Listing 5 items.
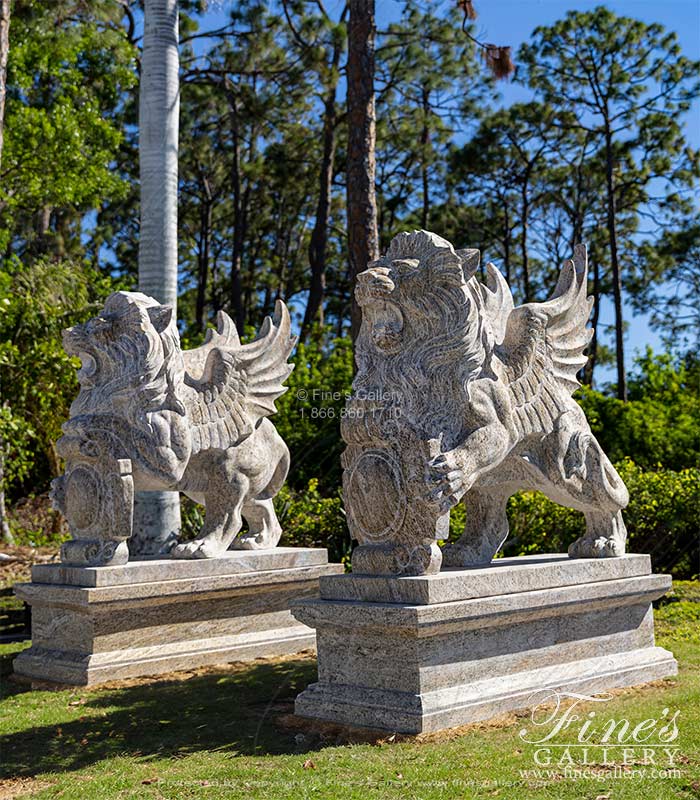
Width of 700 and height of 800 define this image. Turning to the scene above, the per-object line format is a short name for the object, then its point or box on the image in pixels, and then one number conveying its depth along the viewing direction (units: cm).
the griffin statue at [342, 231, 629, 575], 505
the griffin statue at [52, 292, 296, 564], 647
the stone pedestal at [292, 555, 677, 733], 480
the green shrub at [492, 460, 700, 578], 976
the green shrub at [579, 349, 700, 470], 1400
